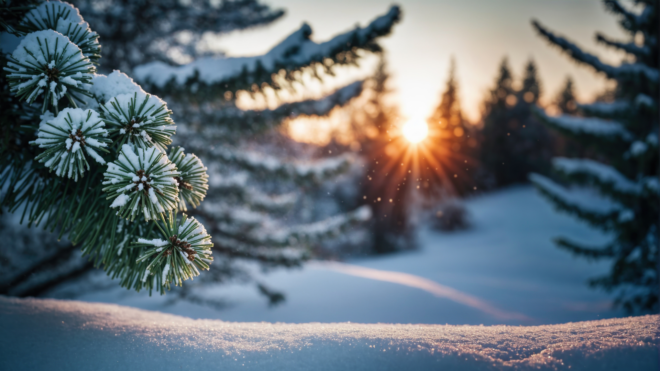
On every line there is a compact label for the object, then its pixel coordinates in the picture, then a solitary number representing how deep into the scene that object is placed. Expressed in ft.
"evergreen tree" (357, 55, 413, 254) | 48.37
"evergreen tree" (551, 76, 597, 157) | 78.89
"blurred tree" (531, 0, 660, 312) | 16.92
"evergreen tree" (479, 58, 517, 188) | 70.08
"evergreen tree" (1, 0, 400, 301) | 12.55
